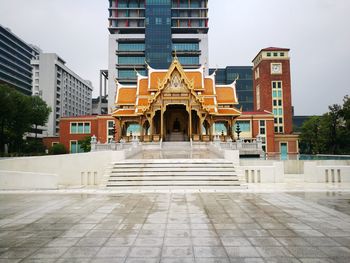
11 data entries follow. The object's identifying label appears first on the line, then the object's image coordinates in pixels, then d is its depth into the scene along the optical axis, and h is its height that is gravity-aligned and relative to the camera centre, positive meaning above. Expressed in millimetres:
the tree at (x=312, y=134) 49172 +1778
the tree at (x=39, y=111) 59562 +8103
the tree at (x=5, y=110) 42888 +5929
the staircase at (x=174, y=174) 13891 -1685
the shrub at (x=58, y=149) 48562 -683
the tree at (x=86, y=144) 48356 +231
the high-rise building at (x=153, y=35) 78688 +34136
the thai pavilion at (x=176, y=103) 33906 +5607
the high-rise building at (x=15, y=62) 90438 +31351
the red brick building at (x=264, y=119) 51312 +5251
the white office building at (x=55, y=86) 89562 +21631
